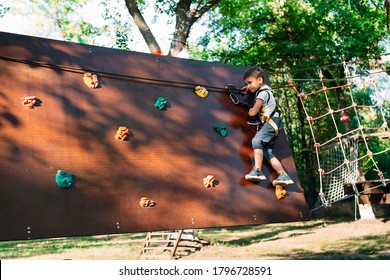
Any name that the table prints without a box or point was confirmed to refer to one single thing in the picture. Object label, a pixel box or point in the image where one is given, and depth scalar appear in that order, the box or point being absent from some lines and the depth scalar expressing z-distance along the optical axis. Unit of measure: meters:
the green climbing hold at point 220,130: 4.58
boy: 4.51
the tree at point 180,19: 9.82
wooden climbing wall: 3.48
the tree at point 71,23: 12.96
